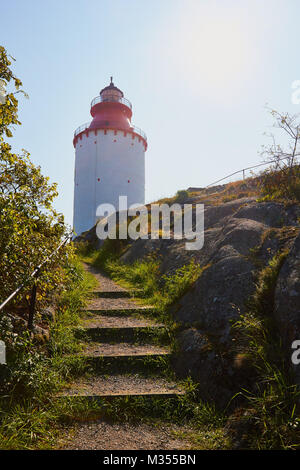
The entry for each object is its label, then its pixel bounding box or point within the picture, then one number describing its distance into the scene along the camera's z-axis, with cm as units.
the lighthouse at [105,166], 2267
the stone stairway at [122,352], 371
